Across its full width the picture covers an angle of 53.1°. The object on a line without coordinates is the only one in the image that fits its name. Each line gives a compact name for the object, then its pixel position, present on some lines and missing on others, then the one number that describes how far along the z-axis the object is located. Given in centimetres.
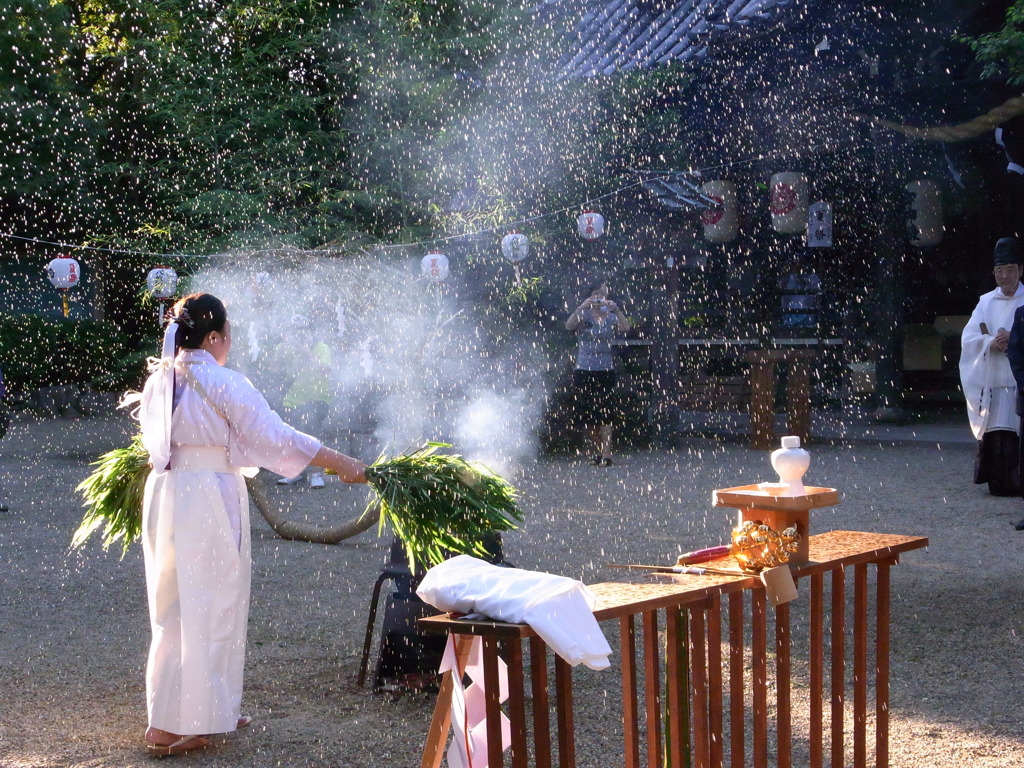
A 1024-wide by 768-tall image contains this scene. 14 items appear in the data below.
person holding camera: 1090
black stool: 410
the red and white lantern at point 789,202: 1205
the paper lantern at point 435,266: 1155
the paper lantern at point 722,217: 1222
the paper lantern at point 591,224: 1146
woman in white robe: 348
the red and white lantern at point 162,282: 1083
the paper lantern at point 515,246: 1145
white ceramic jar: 292
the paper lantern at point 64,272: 1170
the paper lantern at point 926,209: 1270
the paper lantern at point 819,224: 1223
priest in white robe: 810
